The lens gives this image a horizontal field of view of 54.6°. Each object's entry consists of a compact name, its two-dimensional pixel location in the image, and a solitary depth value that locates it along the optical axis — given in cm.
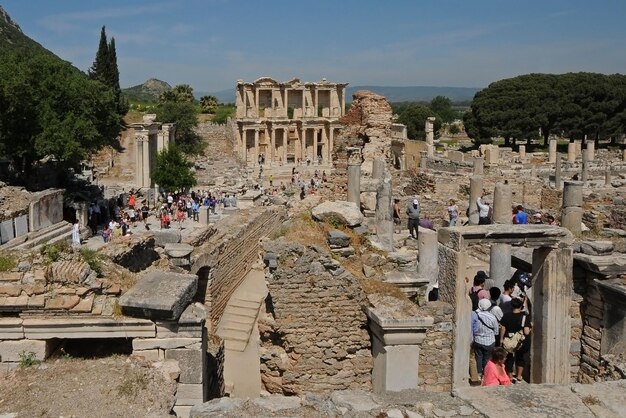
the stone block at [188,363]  613
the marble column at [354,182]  1694
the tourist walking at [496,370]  784
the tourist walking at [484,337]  946
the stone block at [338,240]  934
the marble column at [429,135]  5269
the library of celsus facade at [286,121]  7462
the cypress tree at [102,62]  6147
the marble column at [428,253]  1309
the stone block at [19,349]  607
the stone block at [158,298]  602
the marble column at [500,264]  1309
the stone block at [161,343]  616
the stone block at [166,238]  1534
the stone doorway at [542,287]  954
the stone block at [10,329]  607
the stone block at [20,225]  1827
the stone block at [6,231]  1748
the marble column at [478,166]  2822
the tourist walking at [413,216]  1856
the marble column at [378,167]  1933
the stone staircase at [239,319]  1302
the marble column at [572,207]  1482
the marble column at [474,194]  1889
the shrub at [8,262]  639
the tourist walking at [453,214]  1873
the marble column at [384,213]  1598
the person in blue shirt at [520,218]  1508
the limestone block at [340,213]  1067
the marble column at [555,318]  954
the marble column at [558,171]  3377
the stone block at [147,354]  615
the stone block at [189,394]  611
